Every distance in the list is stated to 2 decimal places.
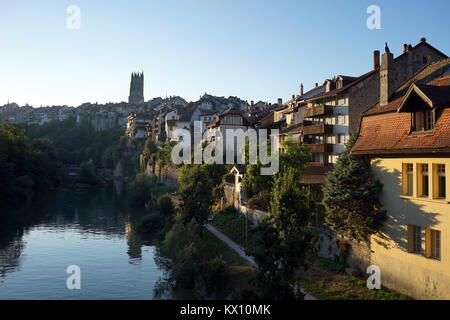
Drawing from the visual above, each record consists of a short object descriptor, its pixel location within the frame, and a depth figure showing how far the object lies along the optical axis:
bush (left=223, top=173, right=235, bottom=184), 47.56
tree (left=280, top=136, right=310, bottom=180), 33.66
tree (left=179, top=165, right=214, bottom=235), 34.94
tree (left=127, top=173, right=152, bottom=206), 66.81
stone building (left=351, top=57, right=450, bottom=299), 16.12
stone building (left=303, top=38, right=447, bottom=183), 38.03
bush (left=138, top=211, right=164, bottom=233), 45.31
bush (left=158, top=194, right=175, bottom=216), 48.41
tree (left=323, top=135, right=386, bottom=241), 19.62
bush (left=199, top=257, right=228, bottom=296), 24.53
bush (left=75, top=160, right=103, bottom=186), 91.38
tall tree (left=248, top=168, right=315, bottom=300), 15.21
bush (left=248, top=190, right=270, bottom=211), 35.25
